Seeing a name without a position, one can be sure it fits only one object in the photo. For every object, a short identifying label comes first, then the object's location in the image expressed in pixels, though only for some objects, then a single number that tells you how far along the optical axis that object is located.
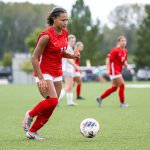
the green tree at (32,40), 85.00
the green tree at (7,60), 105.75
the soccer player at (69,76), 18.62
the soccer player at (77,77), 22.39
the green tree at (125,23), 120.06
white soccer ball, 9.23
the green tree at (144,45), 80.44
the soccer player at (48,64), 9.08
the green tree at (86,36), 85.62
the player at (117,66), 17.95
